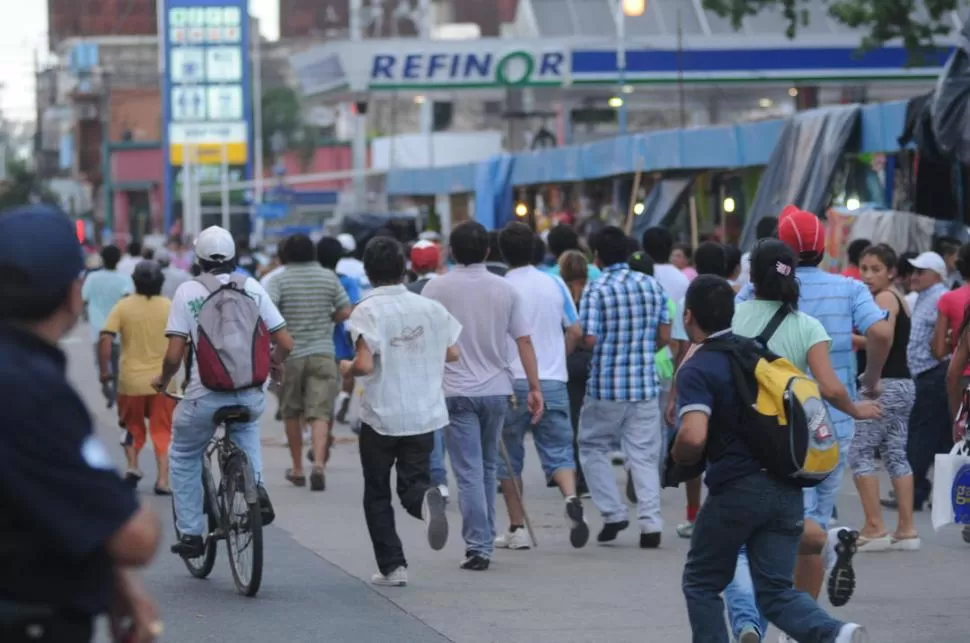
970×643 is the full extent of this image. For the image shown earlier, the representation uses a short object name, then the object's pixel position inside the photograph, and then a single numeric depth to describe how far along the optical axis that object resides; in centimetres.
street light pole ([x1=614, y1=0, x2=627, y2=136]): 4403
